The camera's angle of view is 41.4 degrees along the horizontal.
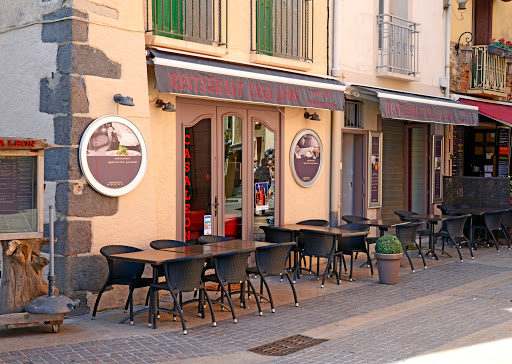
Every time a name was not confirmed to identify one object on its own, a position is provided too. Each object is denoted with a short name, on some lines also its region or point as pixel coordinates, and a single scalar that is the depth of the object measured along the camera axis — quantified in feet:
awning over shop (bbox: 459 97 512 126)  51.72
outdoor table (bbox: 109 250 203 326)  24.58
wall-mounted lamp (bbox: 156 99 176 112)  31.03
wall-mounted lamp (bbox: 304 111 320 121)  40.19
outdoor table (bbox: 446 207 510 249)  46.55
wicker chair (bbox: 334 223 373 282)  35.91
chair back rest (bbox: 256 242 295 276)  28.12
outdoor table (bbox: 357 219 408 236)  37.76
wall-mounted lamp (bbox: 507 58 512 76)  59.52
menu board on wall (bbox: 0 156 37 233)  23.25
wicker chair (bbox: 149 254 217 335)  24.48
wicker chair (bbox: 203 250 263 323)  26.32
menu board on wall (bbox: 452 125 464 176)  55.77
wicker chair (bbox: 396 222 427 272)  37.11
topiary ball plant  34.12
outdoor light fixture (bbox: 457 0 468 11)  53.11
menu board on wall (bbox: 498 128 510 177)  59.77
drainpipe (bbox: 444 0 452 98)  52.90
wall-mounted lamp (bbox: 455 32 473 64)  54.95
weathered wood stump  23.48
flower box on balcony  55.83
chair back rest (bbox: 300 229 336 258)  33.45
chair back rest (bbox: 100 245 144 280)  26.81
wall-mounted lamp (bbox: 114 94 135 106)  28.09
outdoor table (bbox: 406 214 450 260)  42.75
